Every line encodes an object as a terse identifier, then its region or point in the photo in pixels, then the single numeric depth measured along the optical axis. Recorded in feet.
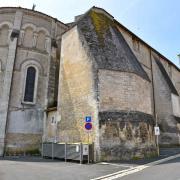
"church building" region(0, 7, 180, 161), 40.86
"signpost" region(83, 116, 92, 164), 35.96
